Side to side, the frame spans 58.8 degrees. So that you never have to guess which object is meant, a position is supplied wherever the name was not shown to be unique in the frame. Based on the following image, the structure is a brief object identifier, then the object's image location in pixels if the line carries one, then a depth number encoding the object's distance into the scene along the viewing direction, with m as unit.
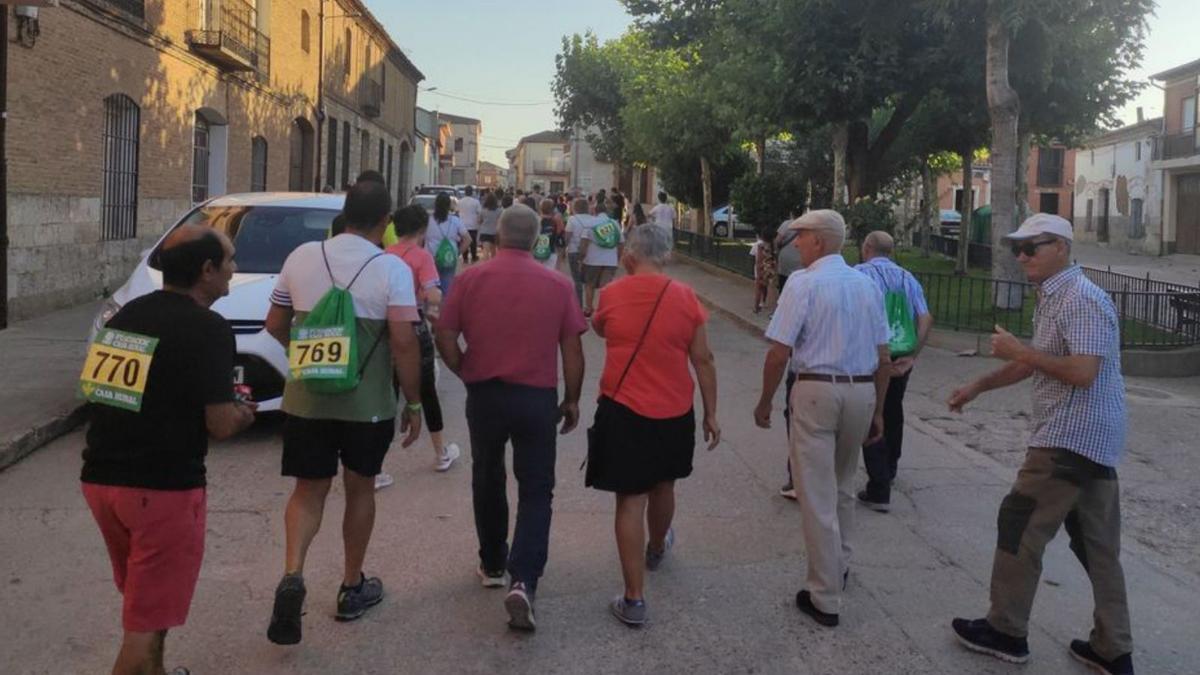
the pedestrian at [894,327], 6.38
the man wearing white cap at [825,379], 4.60
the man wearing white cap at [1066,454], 4.08
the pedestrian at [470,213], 18.67
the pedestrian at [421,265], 6.79
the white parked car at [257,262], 7.30
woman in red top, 4.54
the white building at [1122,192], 45.28
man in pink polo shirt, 4.39
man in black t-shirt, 3.21
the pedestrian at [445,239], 10.32
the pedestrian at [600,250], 13.09
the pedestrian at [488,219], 16.58
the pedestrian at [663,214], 18.19
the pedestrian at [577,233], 13.66
